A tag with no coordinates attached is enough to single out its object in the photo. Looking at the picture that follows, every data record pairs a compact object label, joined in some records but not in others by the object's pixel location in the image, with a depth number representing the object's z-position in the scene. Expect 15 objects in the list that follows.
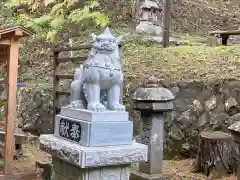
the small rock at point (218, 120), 6.88
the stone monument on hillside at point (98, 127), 3.56
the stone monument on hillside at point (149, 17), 10.85
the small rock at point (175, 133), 7.15
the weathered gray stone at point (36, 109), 9.11
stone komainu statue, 3.73
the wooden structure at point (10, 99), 6.41
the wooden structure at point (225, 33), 8.58
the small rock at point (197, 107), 7.20
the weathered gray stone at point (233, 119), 6.60
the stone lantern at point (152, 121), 5.68
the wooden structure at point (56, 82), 7.67
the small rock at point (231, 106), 6.80
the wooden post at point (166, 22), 9.27
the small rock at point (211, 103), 7.12
